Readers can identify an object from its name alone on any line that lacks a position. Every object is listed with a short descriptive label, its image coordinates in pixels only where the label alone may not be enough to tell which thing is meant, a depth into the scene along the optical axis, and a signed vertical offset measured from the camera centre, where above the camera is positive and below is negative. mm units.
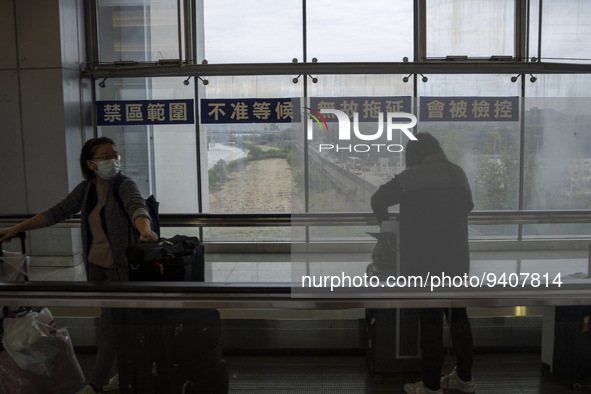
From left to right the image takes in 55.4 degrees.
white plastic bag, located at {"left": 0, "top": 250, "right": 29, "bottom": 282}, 2902 -640
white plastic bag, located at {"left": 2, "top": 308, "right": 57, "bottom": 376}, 2672 -937
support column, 8320 +482
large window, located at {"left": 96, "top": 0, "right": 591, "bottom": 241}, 8805 +1289
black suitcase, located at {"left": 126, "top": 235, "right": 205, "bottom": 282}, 2783 -593
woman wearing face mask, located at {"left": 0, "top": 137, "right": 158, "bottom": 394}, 3107 -391
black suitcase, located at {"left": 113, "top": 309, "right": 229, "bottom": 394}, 2547 -952
